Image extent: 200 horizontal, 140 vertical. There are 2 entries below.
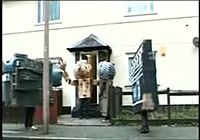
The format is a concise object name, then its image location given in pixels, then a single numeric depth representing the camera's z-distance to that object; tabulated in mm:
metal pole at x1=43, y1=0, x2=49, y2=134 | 10992
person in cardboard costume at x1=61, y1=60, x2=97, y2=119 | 14477
